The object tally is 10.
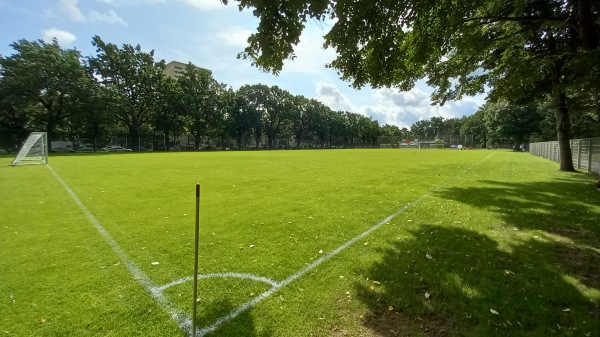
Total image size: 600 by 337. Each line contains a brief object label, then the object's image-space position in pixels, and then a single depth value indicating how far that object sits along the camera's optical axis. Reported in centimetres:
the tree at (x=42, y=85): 4506
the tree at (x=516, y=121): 6022
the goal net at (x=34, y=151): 2406
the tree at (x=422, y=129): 16350
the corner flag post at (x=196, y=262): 287
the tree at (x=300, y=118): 9642
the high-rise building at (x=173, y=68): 11794
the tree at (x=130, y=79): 5597
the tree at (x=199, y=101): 6685
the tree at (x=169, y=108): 6241
